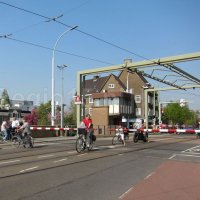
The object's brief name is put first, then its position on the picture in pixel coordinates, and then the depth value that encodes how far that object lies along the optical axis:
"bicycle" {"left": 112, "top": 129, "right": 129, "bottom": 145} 25.98
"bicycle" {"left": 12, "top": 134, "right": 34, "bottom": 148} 21.61
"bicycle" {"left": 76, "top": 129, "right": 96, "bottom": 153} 19.02
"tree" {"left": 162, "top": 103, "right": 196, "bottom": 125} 110.31
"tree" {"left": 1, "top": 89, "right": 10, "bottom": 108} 124.54
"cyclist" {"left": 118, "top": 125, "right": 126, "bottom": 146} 25.65
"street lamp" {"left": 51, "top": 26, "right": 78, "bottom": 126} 38.93
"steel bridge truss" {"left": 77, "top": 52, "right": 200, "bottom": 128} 30.62
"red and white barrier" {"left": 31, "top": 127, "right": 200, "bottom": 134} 27.91
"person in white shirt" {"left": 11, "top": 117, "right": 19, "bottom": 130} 28.71
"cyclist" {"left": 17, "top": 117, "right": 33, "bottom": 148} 21.47
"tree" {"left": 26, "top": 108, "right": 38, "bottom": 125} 65.25
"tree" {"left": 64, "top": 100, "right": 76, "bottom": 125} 58.24
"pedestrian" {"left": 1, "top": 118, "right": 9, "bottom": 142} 28.41
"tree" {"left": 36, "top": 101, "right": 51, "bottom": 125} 64.68
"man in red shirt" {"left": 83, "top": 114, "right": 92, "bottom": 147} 19.66
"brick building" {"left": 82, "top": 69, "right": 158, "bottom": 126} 65.38
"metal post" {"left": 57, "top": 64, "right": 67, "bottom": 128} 40.34
